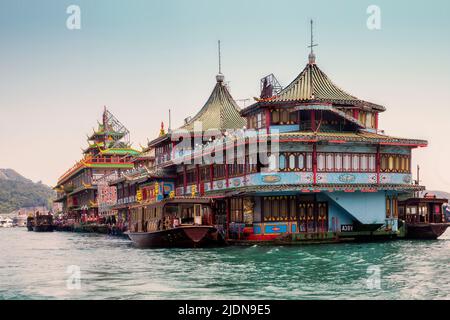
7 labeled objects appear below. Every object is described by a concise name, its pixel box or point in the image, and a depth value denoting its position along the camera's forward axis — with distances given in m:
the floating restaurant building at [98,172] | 104.69
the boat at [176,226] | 41.44
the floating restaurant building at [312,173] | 43.53
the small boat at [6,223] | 176.50
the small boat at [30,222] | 120.72
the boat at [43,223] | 110.56
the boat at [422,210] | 54.25
